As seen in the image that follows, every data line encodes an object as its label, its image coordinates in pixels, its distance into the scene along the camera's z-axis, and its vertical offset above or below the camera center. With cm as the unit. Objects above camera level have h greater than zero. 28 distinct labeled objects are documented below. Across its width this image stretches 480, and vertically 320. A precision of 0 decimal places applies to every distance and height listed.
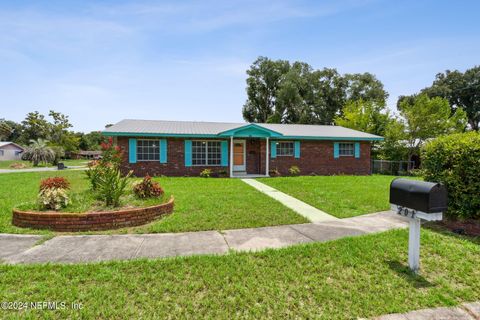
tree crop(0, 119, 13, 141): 5759 +610
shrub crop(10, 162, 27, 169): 2354 -91
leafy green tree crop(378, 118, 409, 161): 2116 +95
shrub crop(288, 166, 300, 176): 1614 -92
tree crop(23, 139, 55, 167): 2623 +29
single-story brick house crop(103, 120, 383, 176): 1419 +47
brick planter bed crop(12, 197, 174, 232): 518 -133
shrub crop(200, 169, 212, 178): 1458 -99
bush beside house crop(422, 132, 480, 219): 515 -31
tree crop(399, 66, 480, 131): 3878 +992
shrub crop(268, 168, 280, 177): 1572 -108
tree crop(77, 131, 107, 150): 5499 +327
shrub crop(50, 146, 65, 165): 2802 +37
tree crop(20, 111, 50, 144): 4144 +543
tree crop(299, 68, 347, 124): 3703 +900
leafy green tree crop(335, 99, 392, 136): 2501 +383
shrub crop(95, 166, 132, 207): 613 -77
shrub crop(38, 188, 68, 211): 571 -98
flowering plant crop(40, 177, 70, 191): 614 -68
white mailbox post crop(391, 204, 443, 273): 353 -118
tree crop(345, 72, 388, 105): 3706 +1031
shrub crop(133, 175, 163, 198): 693 -92
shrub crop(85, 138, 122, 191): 712 -17
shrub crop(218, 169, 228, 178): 1512 -104
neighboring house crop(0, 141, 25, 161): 4134 +93
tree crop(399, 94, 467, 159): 2083 +281
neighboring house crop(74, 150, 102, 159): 4750 +40
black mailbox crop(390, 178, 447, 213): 323 -55
